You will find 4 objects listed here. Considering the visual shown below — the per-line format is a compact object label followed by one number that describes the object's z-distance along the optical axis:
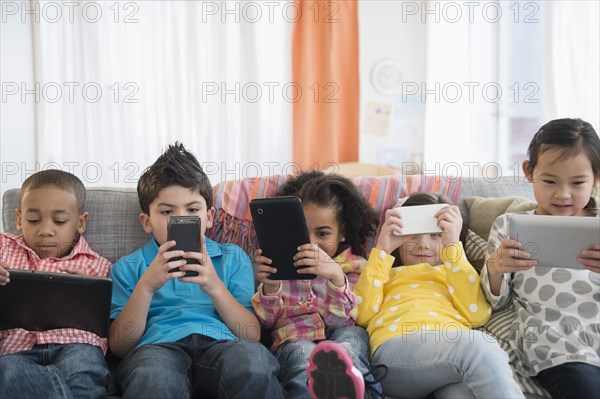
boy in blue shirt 1.48
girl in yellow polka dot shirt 1.51
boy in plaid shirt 1.45
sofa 1.92
